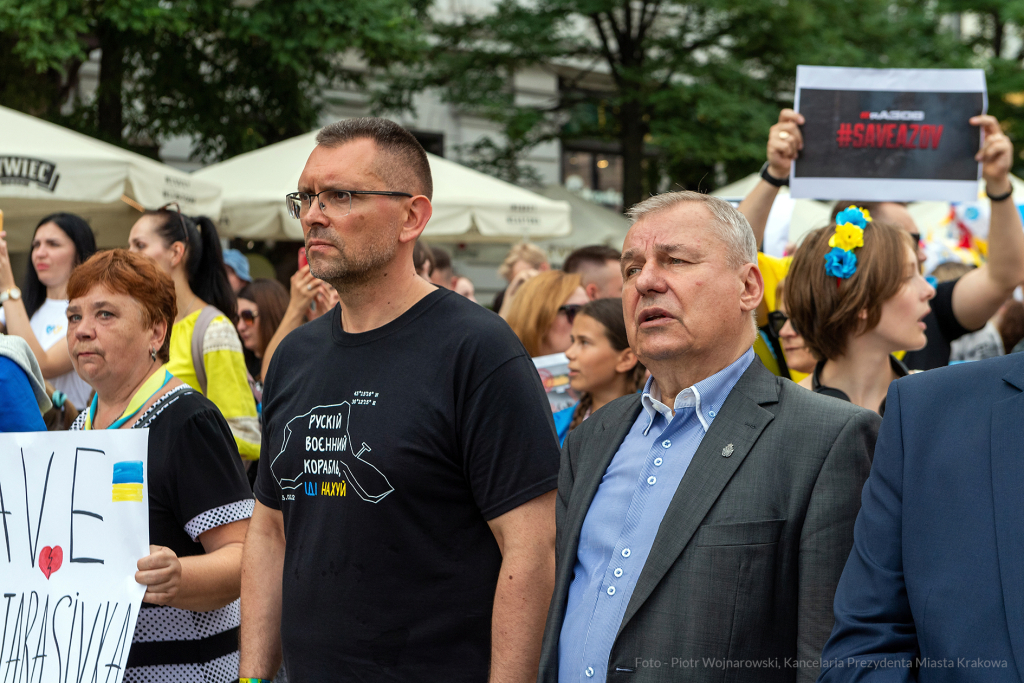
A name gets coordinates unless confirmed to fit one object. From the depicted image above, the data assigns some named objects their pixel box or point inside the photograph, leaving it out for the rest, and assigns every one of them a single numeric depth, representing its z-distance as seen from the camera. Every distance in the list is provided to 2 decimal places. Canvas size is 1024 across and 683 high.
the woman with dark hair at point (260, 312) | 6.27
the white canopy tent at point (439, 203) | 8.44
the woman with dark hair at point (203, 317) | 4.27
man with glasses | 2.36
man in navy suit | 1.59
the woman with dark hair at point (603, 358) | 4.18
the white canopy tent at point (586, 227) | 13.12
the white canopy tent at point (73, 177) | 6.27
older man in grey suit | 1.85
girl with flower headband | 3.05
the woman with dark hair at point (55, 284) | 4.84
